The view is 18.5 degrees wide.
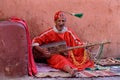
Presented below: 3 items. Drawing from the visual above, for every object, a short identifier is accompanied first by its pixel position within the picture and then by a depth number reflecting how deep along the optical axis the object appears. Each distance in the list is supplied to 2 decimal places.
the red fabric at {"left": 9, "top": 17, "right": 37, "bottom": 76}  6.26
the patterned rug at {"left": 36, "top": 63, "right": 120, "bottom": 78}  6.27
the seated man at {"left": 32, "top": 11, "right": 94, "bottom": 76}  6.71
